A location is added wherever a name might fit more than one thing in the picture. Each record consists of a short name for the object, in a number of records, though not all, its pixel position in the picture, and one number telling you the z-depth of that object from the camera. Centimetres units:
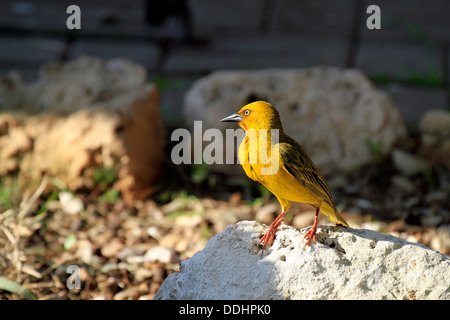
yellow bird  269
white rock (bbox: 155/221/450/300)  268
